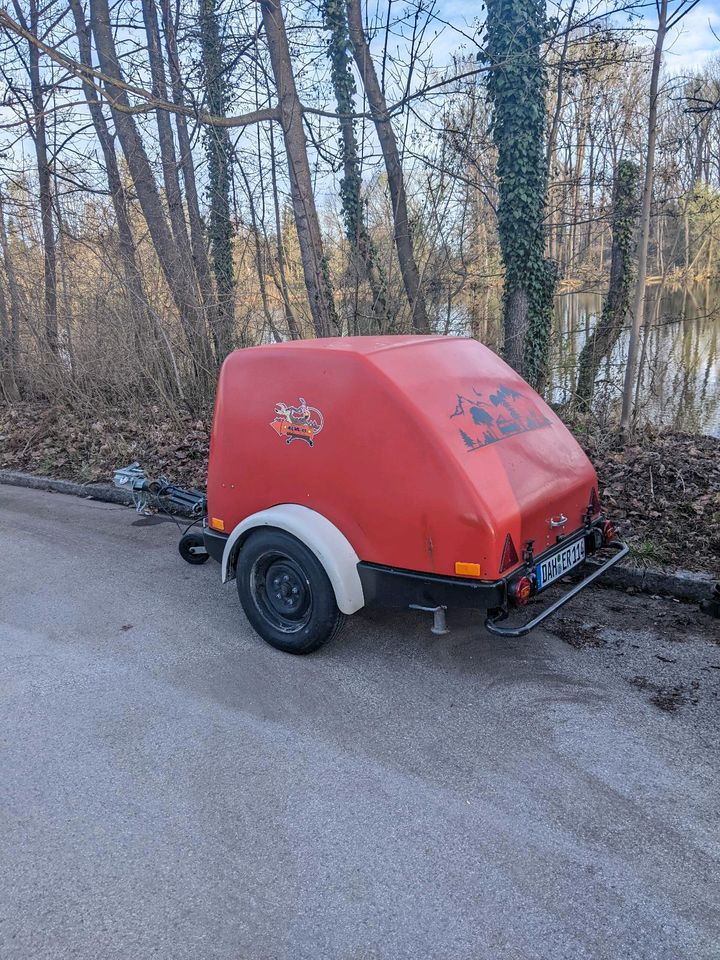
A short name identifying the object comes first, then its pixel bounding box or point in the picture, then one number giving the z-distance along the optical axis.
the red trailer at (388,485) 3.66
